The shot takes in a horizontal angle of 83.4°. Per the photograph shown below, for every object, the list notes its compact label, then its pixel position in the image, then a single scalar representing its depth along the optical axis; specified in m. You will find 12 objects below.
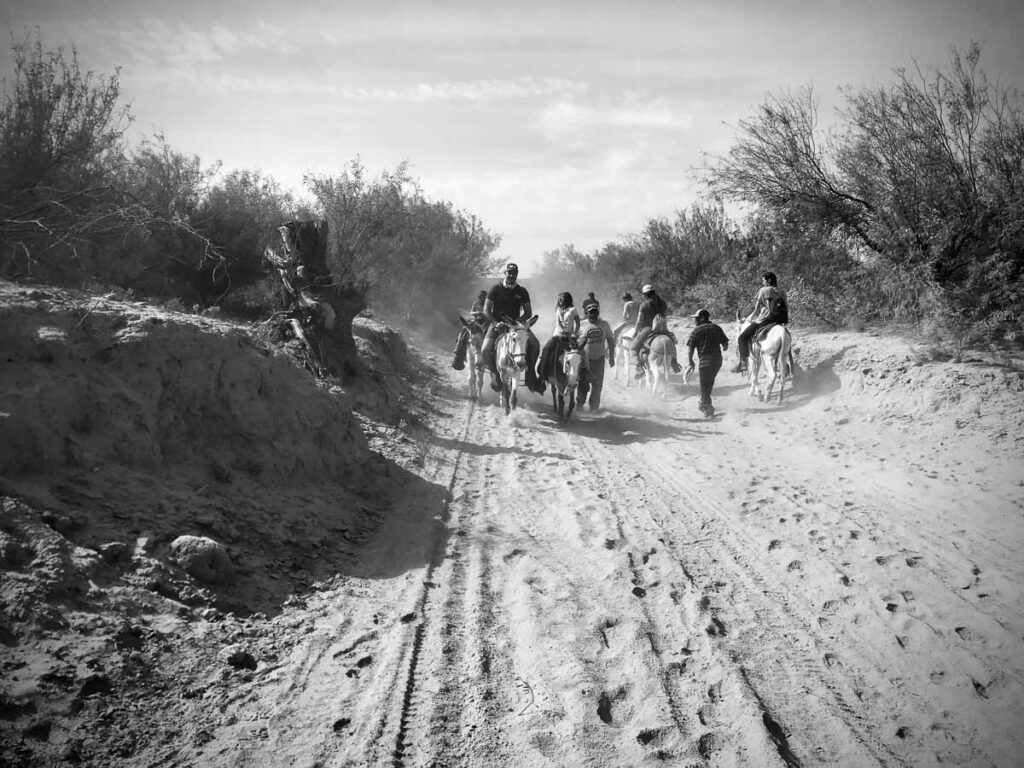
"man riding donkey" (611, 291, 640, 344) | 16.61
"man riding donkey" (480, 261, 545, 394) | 11.39
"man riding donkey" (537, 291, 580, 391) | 10.84
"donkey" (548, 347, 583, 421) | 10.34
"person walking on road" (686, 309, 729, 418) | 11.41
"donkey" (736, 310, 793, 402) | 11.48
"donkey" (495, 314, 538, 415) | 10.32
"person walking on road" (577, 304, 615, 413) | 10.86
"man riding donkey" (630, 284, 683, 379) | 13.94
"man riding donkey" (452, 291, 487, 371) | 12.83
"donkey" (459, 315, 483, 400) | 12.21
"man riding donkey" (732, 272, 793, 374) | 12.21
